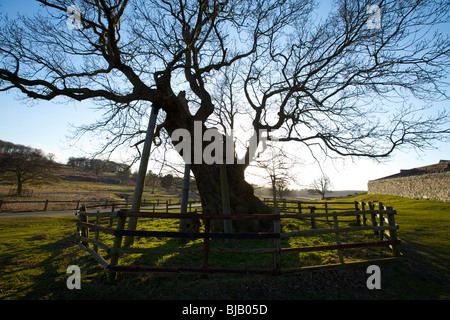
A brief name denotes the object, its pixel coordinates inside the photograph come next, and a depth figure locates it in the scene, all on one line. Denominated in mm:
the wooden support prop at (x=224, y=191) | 8188
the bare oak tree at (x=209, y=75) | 7184
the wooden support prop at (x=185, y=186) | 8641
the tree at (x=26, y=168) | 30000
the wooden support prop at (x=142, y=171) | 6543
